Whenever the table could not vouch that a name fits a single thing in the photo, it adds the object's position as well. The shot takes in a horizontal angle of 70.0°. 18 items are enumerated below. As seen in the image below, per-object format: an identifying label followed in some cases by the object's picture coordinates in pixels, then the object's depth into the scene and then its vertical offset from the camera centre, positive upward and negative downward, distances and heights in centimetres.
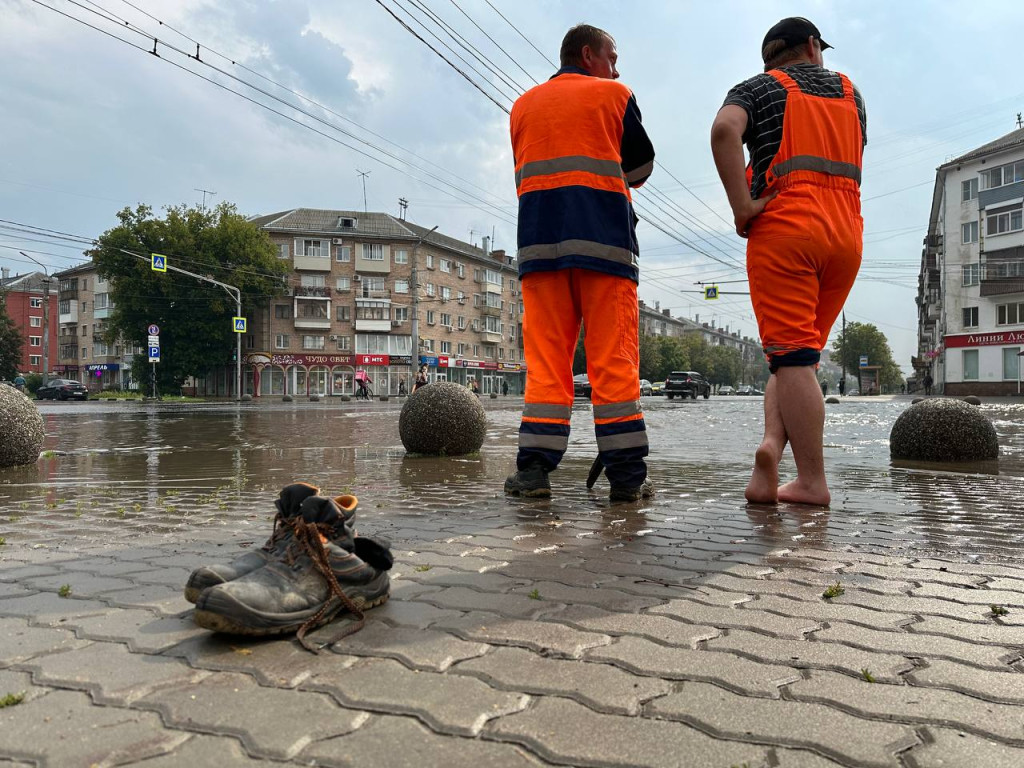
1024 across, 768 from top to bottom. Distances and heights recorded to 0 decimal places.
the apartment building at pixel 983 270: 4594 +759
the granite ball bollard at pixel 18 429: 639 -36
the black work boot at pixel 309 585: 169 -49
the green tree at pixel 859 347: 8408 +481
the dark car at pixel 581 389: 3966 -9
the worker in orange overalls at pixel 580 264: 380 +64
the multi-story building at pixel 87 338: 7306 +544
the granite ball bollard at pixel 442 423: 738 -36
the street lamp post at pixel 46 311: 4563 +503
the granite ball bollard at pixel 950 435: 667 -45
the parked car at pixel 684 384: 4556 +19
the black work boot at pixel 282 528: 193 -39
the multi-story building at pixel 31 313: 8931 +942
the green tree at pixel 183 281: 5044 +762
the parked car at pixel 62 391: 4816 -12
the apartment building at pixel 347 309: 6181 +696
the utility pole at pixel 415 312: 5075 +538
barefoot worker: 366 +85
